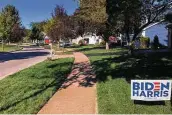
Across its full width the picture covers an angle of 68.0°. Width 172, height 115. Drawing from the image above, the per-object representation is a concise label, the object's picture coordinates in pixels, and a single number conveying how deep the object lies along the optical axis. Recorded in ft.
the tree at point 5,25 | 74.98
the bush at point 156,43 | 41.92
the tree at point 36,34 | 120.09
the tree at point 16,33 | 88.38
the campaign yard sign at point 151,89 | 10.93
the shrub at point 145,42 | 47.79
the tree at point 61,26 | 56.09
